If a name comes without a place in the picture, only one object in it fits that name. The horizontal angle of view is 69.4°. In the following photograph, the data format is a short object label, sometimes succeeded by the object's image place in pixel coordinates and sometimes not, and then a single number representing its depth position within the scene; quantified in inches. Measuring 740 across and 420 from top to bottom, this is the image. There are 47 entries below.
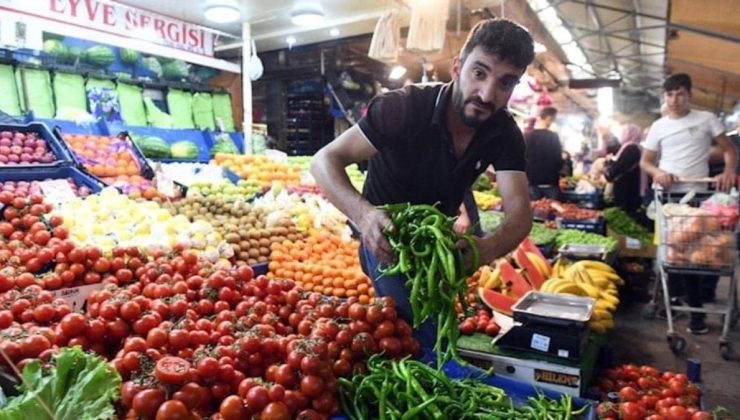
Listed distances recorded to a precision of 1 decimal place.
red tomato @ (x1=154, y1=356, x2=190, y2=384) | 63.4
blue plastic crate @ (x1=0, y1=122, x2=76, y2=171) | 210.5
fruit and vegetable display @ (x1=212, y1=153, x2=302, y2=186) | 294.7
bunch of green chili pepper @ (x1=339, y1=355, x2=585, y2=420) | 71.1
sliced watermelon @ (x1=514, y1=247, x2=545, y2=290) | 181.0
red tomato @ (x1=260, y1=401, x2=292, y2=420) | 64.9
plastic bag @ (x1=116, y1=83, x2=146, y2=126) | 320.5
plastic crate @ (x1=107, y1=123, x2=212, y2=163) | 290.4
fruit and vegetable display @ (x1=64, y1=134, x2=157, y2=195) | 234.5
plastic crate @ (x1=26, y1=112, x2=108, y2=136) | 261.9
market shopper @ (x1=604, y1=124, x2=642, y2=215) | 308.3
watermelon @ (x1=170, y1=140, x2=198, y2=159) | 302.4
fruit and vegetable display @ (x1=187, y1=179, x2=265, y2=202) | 251.8
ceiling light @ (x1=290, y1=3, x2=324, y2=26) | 334.3
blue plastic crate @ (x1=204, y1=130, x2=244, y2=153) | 338.7
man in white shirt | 205.3
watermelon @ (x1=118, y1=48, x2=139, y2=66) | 342.1
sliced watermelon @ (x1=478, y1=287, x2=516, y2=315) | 156.7
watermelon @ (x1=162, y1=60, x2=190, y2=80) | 374.3
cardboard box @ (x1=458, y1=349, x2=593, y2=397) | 119.2
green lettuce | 57.4
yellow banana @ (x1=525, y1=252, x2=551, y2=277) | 189.9
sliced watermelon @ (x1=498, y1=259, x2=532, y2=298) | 171.2
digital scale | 120.4
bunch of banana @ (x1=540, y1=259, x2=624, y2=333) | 154.3
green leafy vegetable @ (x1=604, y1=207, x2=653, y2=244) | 284.8
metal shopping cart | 180.2
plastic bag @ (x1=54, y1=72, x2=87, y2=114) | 294.7
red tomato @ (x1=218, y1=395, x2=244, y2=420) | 65.1
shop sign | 260.5
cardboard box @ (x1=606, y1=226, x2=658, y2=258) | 265.7
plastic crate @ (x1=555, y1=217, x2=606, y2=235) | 276.5
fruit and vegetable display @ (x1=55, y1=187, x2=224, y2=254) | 160.7
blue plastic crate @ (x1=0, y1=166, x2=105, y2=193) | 197.2
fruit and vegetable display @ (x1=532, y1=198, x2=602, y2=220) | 289.1
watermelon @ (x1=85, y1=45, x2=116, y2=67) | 324.5
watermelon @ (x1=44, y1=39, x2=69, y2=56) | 302.0
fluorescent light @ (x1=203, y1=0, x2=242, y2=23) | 322.7
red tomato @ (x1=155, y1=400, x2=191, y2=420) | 59.7
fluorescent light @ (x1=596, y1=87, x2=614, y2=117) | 736.3
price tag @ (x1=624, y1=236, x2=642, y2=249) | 267.0
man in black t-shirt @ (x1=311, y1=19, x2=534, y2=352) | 87.7
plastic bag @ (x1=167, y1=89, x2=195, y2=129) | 352.5
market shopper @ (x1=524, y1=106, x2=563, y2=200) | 296.4
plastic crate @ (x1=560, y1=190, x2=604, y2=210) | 350.0
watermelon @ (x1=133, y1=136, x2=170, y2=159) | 284.5
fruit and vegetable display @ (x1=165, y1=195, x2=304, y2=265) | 189.6
